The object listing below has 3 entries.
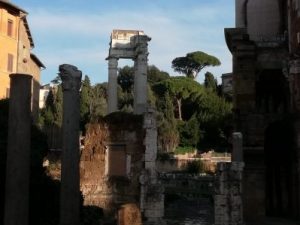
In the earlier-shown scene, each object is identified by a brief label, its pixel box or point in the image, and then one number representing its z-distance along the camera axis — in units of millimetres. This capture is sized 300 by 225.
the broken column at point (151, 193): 16438
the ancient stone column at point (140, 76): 27938
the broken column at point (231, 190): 14418
